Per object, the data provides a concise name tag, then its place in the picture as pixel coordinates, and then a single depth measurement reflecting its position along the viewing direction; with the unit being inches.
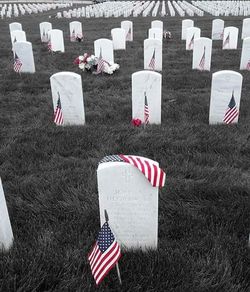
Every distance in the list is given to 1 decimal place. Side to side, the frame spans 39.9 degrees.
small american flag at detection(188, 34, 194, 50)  450.1
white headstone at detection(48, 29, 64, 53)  442.6
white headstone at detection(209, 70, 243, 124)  210.1
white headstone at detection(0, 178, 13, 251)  111.7
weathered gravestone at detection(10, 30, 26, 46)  446.0
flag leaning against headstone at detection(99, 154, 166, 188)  101.4
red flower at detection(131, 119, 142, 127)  212.7
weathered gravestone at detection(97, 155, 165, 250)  104.0
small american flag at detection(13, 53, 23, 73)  331.9
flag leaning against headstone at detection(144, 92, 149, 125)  217.5
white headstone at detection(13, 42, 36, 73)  328.0
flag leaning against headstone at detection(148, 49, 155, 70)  348.5
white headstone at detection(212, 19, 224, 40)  522.8
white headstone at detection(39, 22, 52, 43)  530.3
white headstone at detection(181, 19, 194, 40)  537.6
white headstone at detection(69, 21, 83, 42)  540.4
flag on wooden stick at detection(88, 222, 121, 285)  94.1
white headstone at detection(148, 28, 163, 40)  478.9
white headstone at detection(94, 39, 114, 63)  354.9
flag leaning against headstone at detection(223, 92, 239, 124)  214.7
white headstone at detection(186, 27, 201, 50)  447.9
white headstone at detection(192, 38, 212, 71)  338.0
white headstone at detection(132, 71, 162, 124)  212.5
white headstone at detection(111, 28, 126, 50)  458.1
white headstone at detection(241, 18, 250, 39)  521.4
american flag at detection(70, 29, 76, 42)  539.2
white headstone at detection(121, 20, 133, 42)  536.7
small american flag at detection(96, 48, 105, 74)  335.3
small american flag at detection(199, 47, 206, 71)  341.7
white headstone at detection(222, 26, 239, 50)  451.2
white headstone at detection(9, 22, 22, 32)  539.3
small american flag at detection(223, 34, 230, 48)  454.5
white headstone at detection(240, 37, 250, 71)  338.0
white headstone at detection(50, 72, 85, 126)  215.2
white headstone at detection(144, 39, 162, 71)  341.7
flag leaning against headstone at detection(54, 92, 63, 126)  219.6
